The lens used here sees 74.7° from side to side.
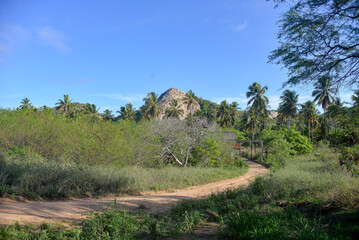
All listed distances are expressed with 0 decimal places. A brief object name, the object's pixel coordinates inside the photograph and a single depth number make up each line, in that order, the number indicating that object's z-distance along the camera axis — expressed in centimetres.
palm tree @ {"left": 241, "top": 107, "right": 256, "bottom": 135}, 4132
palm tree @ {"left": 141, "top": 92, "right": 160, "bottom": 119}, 4497
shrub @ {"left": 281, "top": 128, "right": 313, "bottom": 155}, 2933
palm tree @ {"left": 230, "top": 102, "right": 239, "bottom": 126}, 5105
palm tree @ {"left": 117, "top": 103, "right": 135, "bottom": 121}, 5283
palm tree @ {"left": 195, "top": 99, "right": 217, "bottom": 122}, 4984
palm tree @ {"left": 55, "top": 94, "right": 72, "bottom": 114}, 4475
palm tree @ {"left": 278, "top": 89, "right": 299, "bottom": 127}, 4334
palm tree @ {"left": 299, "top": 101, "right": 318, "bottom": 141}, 3788
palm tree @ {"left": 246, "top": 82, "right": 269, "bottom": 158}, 3728
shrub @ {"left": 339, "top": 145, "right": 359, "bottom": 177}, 600
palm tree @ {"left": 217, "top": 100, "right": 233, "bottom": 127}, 4941
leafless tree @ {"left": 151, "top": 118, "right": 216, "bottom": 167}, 1797
